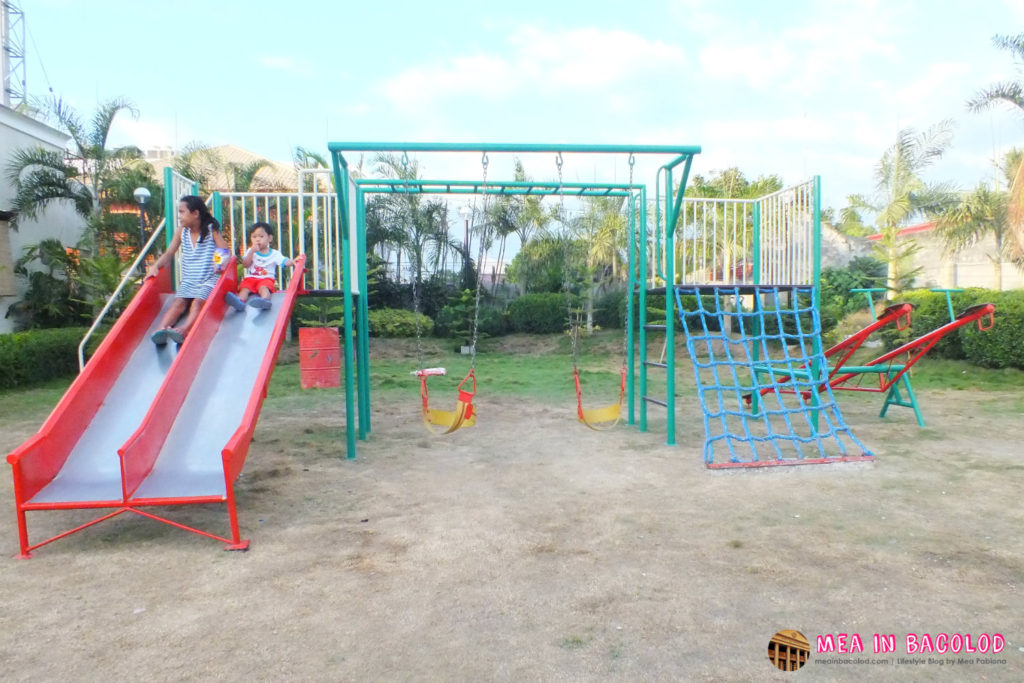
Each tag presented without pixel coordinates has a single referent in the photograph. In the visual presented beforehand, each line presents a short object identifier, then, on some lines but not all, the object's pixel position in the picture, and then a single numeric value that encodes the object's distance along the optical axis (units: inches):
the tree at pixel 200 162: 609.6
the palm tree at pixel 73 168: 539.2
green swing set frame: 212.2
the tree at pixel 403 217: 669.3
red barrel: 386.3
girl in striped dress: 206.1
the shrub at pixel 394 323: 650.2
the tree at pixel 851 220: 907.9
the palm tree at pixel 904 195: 769.6
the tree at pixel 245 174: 625.3
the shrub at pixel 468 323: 668.5
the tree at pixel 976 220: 617.3
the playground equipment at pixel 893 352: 243.9
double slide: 140.0
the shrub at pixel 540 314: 687.1
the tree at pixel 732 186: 950.4
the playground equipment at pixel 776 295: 212.5
